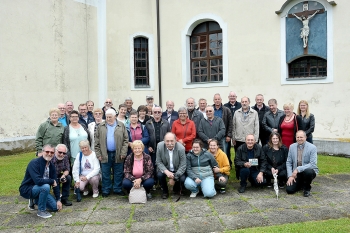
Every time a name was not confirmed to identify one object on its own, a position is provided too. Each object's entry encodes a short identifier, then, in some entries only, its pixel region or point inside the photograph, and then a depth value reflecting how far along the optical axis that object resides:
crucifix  11.09
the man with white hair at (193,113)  7.77
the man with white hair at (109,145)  6.83
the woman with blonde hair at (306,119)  7.51
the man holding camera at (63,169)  6.29
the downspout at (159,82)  14.00
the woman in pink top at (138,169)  6.60
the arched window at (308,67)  11.23
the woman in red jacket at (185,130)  7.29
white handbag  6.42
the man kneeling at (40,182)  5.76
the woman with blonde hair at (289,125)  7.45
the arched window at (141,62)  14.36
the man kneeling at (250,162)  7.00
